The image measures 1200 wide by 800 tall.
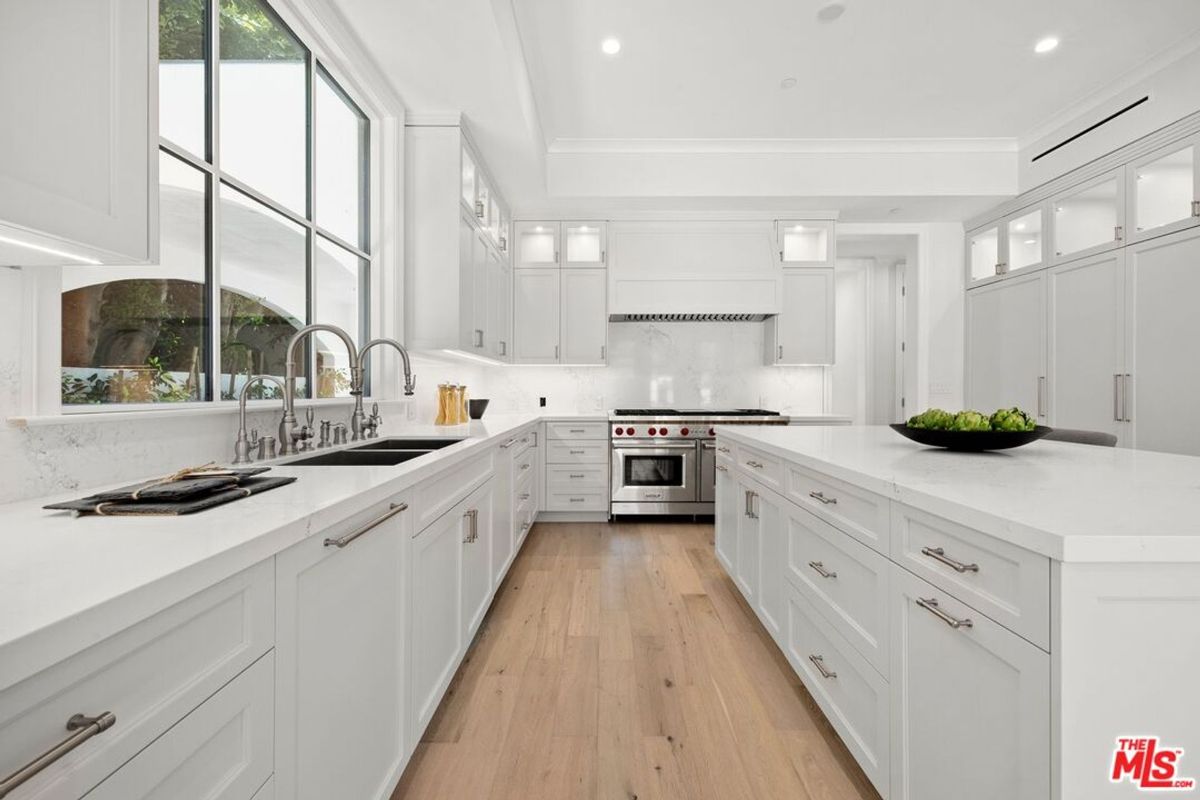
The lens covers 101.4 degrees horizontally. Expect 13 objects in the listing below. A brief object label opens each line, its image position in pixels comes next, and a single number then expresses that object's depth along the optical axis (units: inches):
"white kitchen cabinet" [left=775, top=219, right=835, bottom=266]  167.9
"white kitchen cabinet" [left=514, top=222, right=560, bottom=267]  169.8
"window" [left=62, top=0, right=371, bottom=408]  47.1
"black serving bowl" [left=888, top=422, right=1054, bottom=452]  57.2
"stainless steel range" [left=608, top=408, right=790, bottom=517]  157.6
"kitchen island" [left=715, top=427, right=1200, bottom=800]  27.8
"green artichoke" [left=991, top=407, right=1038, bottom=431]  57.9
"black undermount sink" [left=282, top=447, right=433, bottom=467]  63.8
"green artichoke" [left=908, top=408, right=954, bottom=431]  61.6
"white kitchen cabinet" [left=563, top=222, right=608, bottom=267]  168.7
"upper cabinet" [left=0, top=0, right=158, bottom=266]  26.3
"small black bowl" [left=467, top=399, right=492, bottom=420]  140.0
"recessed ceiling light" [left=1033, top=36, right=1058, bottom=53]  107.9
